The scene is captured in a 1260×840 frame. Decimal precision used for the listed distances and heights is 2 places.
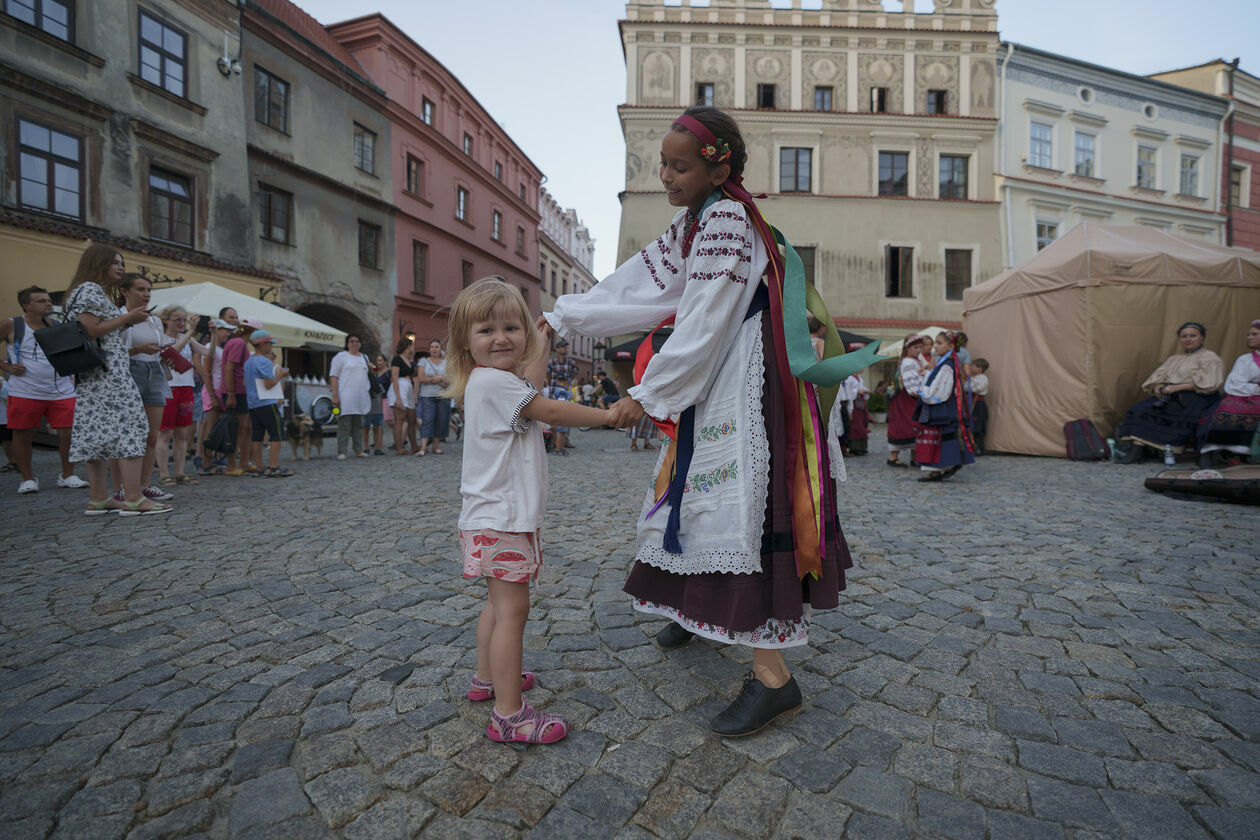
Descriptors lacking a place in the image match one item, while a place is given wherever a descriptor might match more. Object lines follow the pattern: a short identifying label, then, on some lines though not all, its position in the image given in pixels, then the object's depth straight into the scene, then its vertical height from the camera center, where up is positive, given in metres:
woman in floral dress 4.48 +0.06
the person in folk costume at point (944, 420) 7.07 -0.14
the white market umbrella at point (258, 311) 9.67 +1.47
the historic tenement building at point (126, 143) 11.59 +5.36
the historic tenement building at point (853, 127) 22.17 +9.93
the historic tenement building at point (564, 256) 39.38 +10.41
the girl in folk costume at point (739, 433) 1.91 -0.09
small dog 9.05 -0.46
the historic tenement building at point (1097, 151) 22.47 +9.60
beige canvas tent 9.45 +1.46
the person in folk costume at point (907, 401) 7.95 +0.09
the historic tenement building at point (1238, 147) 24.27 +10.35
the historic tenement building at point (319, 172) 16.64 +6.77
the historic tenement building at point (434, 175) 21.84 +9.34
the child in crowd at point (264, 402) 7.07 -0.02
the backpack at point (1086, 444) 9.33 -0.50
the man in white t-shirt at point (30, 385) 5.64 +0.12
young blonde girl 1.80 -0.23
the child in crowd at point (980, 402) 10.64 +0.12
